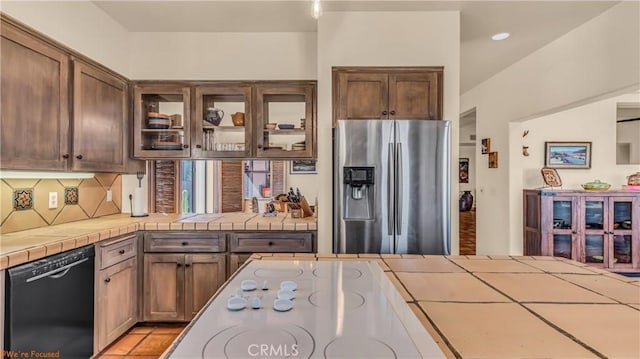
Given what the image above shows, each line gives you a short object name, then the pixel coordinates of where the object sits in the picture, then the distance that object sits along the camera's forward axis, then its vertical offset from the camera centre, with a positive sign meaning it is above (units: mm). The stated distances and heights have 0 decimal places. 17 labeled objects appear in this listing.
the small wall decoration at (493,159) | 4393 +263
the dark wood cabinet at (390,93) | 2529 +687
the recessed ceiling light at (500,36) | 2984 +1383
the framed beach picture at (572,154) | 4102 +316
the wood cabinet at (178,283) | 2484 -837
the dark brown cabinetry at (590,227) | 3725 -585
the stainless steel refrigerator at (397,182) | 2299 -31
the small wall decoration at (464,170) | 9352 +238
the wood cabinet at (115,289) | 2064 -794
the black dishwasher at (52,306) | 1465 -674
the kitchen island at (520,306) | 633 -341
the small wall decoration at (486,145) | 4588 +485
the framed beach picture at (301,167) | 3311 +115
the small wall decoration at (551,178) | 3939 +1
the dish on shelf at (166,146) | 2834 +286
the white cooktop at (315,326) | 575 -316
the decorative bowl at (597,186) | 3850 -98
